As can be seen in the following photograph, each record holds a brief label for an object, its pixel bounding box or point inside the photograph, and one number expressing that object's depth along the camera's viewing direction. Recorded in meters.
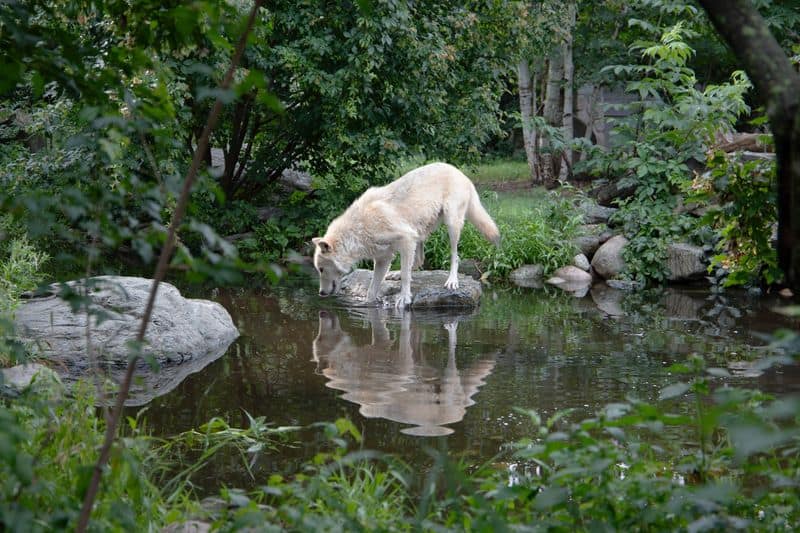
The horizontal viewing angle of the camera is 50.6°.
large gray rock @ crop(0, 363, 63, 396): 4.75
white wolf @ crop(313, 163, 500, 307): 10.76
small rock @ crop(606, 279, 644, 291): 12.96
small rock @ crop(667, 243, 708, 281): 12.95
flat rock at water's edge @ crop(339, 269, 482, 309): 11.06
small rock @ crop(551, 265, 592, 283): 13.59
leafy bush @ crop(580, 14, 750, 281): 12.27
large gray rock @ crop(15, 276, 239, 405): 7.28
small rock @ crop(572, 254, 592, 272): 13.92
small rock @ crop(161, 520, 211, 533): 3.48
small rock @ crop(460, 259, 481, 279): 13.98
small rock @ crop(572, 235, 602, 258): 14.32
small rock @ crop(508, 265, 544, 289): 13.66
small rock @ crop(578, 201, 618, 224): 15.15
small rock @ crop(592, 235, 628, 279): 13.57
